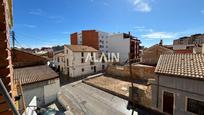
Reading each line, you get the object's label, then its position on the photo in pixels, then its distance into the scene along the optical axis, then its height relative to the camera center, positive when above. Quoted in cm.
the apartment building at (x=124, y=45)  2873 +355
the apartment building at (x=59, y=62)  2310 -191
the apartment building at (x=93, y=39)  2946 +617
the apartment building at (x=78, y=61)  2049 -167
